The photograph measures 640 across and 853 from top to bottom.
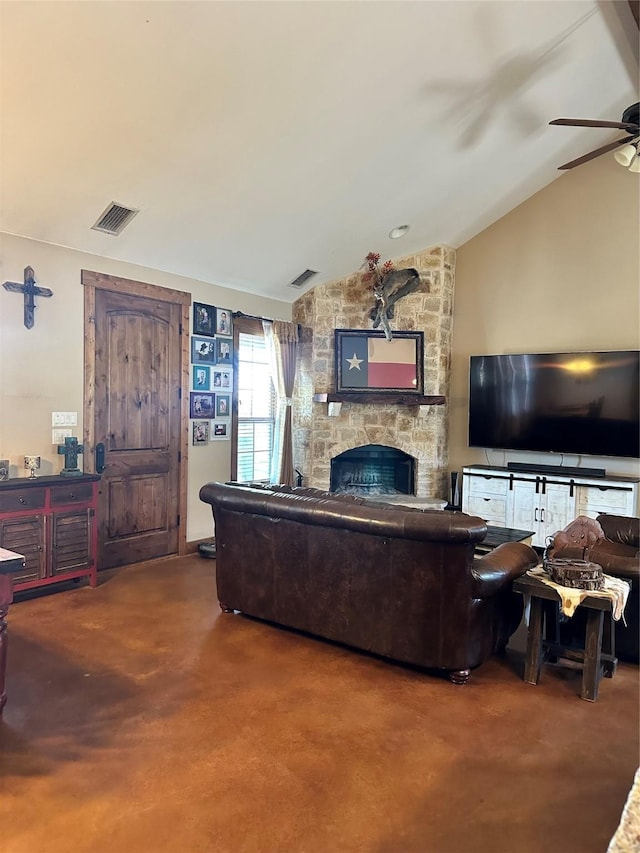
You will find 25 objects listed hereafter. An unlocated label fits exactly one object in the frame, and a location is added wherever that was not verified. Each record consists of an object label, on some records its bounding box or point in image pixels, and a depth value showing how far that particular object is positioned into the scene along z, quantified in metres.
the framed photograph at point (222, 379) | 5.80
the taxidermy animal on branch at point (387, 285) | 6.28
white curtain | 6.30
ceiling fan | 3.40
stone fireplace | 6.37
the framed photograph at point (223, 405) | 5.86
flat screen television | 5.40
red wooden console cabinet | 3.97
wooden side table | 2.84
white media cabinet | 5.27
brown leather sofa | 2.93
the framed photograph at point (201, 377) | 5.61
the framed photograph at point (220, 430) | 5.86
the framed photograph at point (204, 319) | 5.59
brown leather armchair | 3.12
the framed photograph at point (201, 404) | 5.58
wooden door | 4.83
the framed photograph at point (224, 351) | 5.82
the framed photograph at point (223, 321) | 5.82
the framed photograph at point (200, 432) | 5.63
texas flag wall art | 6.33
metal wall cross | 4.30
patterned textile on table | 2.76
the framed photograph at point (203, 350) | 5.58
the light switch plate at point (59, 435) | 4.52
